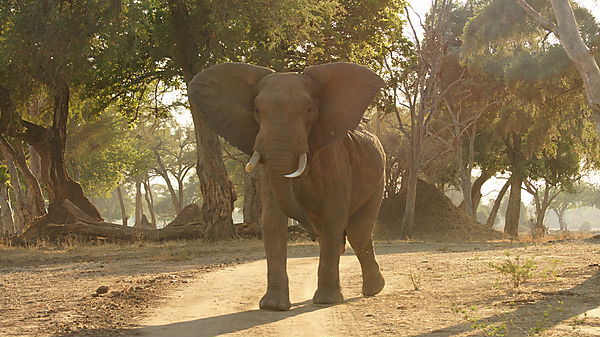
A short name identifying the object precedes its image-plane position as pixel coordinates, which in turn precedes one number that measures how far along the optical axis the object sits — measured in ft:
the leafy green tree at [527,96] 100.12
